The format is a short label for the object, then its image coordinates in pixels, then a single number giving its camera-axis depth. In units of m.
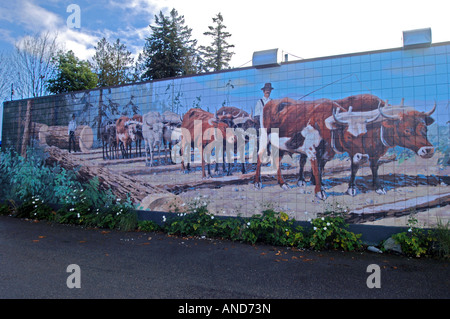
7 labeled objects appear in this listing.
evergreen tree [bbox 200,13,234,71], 29.56
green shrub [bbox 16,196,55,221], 10.20
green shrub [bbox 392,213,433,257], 5.86
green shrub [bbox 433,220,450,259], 5.68
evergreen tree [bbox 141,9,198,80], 25.25
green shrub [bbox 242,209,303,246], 6.75
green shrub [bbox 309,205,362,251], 6.37
